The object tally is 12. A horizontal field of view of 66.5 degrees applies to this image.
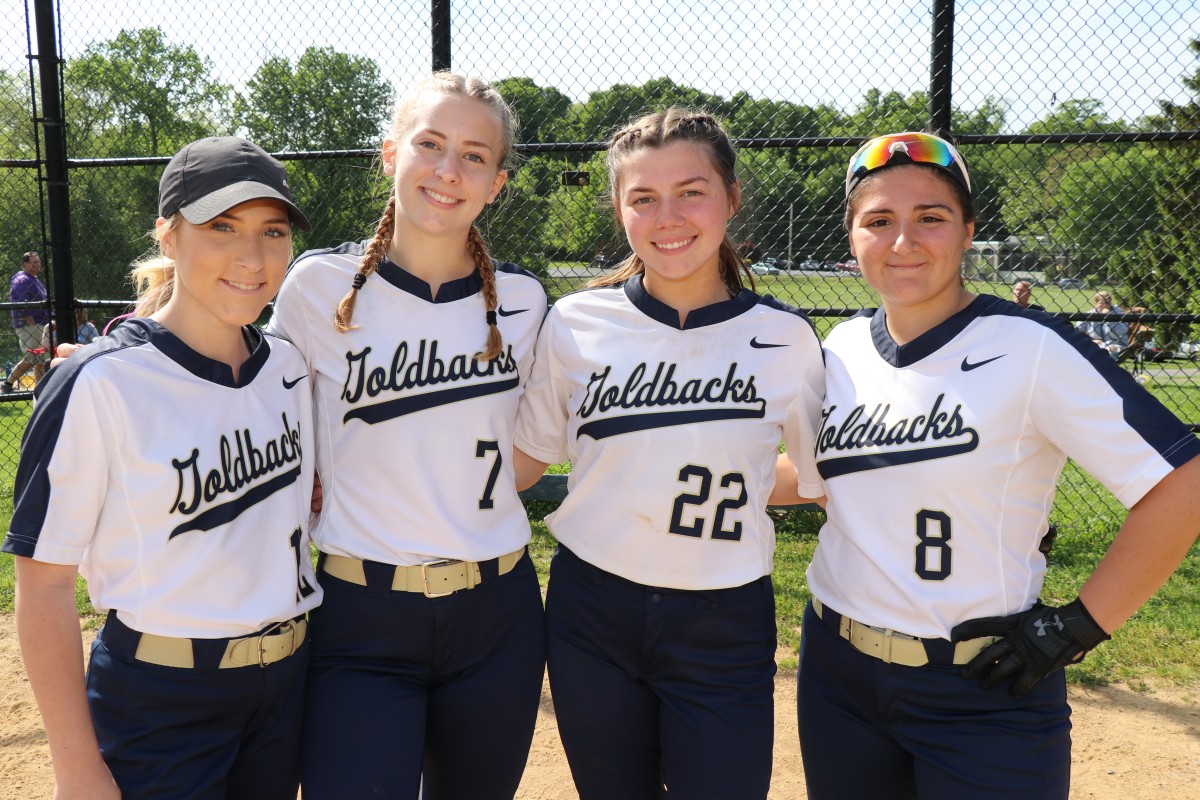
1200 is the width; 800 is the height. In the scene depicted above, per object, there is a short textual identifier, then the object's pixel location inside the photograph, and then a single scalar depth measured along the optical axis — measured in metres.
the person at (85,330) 8.69
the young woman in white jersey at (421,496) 2.09
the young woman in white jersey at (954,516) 1.88
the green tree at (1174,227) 7.66
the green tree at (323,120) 9.14
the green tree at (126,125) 14.52
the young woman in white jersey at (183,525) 1.70
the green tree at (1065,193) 6.81
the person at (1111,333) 10.02
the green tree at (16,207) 15.16
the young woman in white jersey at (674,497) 2.12
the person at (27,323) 11.22
